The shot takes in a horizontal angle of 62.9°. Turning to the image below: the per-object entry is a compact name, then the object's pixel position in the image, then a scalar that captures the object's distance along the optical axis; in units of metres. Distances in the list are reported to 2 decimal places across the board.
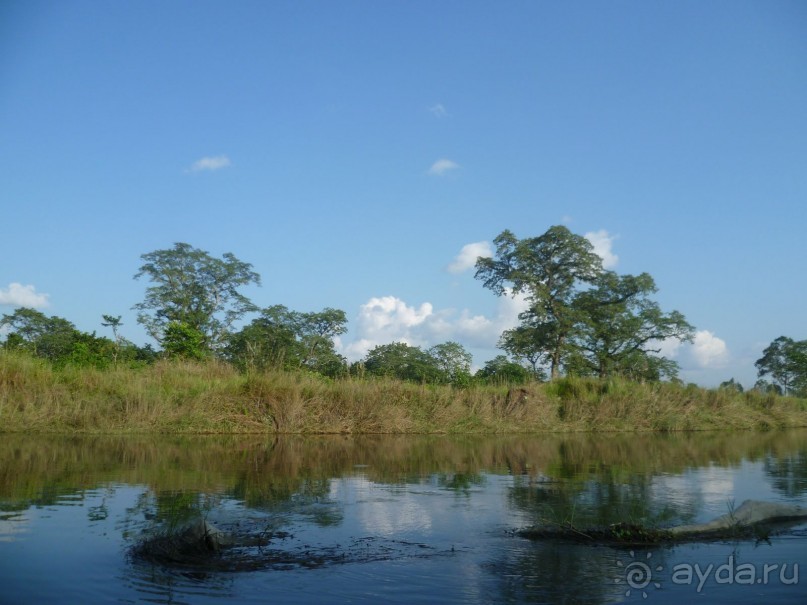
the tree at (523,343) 38.09
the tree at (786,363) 49.15
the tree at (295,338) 37.19
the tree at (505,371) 31.98
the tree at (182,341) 29.39
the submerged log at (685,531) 6.01
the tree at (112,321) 32.72
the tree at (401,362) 38.97
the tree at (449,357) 41.62
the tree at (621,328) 38.69
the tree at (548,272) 38.12
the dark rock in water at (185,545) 5.28
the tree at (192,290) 41.31
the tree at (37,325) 39.75
